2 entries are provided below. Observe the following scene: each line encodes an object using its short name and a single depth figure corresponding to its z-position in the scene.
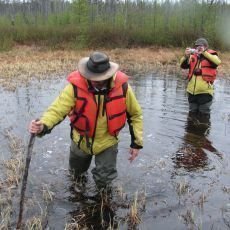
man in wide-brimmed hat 3.09
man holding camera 6.01
